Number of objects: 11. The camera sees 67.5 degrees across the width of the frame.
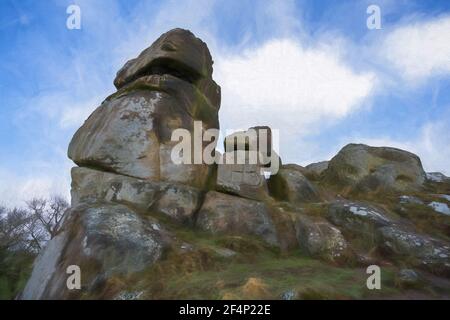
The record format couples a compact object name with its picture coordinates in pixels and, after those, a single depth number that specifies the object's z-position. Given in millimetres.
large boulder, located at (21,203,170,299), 9656
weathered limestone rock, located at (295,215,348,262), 11906
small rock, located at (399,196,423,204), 16155
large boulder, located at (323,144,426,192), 18953
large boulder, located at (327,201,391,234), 13164
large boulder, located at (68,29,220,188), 15609
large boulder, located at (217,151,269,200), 15801
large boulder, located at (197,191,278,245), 13414
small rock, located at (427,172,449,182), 20406
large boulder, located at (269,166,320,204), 17188
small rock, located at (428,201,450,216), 14956
